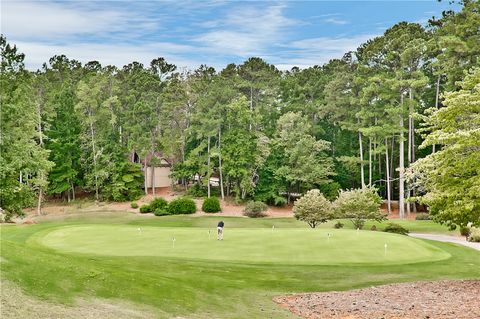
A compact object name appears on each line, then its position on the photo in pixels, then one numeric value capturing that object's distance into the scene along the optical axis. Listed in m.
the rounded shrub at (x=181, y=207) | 64.25
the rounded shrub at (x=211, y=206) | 65.50
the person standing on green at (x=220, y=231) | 34.24
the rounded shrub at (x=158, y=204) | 64.94
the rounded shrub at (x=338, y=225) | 52.00
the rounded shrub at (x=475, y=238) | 42.48
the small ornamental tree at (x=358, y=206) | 48.88
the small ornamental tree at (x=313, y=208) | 48.09
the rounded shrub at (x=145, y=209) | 64.88
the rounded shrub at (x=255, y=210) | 64.56
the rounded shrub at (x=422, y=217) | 59.75
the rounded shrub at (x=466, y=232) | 45.28
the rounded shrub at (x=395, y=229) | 48.41
